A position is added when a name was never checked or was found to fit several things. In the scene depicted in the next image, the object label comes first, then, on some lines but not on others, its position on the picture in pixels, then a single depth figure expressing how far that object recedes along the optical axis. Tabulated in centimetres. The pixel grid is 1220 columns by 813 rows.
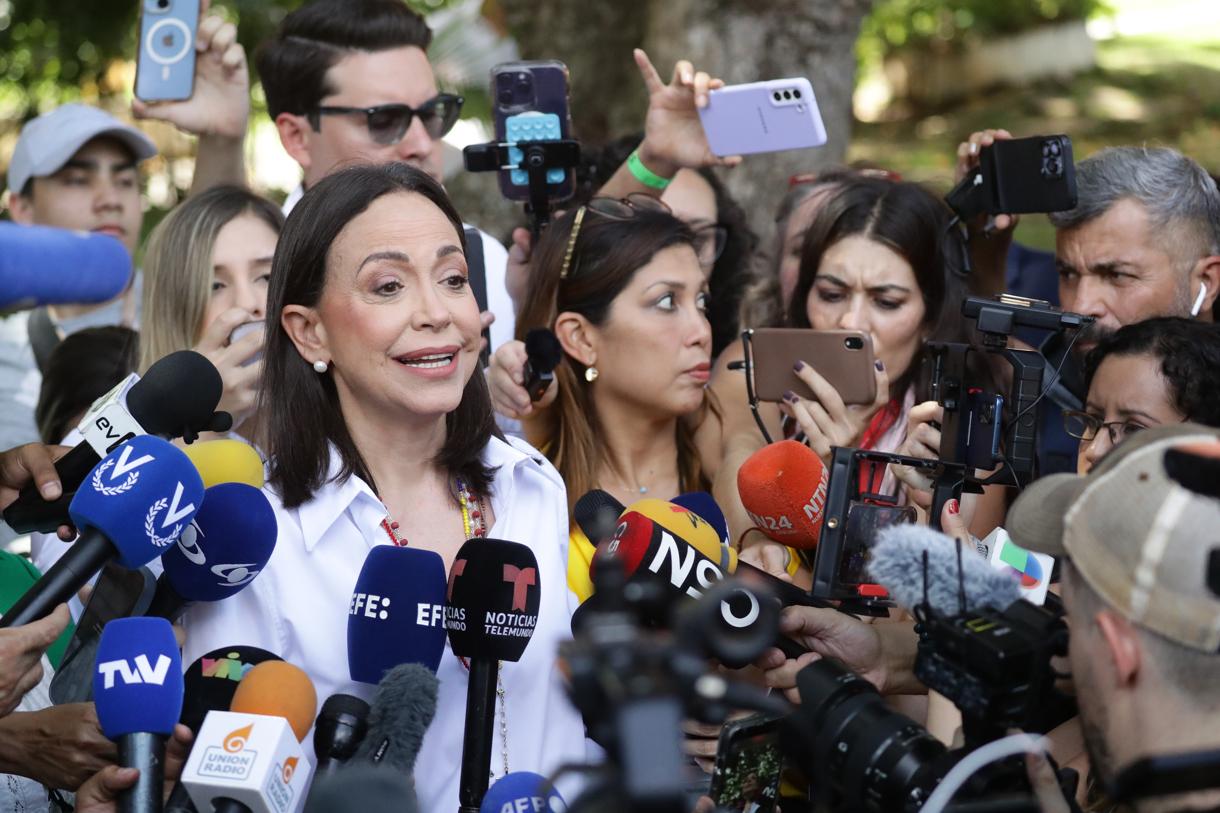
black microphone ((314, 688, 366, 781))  208
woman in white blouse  264
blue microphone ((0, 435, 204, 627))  215
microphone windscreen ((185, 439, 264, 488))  257
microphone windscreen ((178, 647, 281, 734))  216
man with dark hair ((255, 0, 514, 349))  428
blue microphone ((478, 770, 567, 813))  222
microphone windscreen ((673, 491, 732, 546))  304
